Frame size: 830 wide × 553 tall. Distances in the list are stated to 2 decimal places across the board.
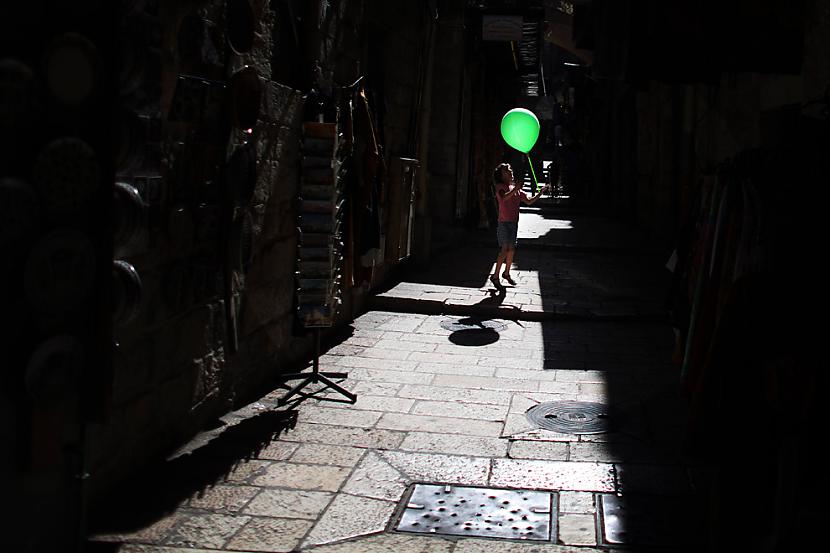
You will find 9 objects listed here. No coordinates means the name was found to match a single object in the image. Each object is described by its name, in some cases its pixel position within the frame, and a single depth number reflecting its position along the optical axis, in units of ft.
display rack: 20.61
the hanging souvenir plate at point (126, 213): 11.44
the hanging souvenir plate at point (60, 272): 8.11
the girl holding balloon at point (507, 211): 35.83
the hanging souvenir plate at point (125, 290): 11.28
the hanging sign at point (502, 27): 47.37
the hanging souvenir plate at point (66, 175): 8.12
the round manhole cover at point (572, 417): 19.29
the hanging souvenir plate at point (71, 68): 8.11
